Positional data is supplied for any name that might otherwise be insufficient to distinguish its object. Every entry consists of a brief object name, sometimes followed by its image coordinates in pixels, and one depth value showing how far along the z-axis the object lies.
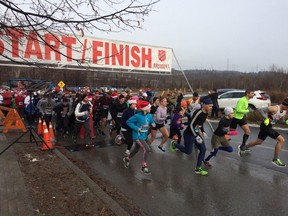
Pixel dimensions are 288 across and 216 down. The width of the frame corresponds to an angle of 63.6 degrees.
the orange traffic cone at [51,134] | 8.45
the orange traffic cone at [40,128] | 9.53
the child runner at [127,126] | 6.01
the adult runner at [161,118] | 7.06
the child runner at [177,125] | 7.01
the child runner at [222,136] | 5.64
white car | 15.61
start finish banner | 11.95
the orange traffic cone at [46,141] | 7.03
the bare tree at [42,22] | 2.85
